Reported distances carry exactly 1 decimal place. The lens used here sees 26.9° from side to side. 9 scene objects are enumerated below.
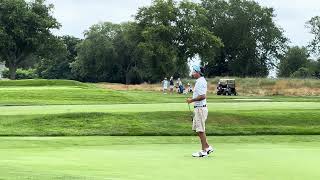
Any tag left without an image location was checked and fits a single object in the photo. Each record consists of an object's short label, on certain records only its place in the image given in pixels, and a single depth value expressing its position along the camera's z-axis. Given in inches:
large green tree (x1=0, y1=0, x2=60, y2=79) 4160.9
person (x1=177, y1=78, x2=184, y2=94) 2968.5
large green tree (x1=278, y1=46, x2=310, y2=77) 6028.5
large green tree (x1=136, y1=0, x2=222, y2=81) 4596.5
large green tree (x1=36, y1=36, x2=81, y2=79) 6673.2
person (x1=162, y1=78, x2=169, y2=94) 2880.7
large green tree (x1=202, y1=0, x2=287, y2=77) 5634.8
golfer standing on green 589.6
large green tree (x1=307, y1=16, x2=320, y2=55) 5615.2
